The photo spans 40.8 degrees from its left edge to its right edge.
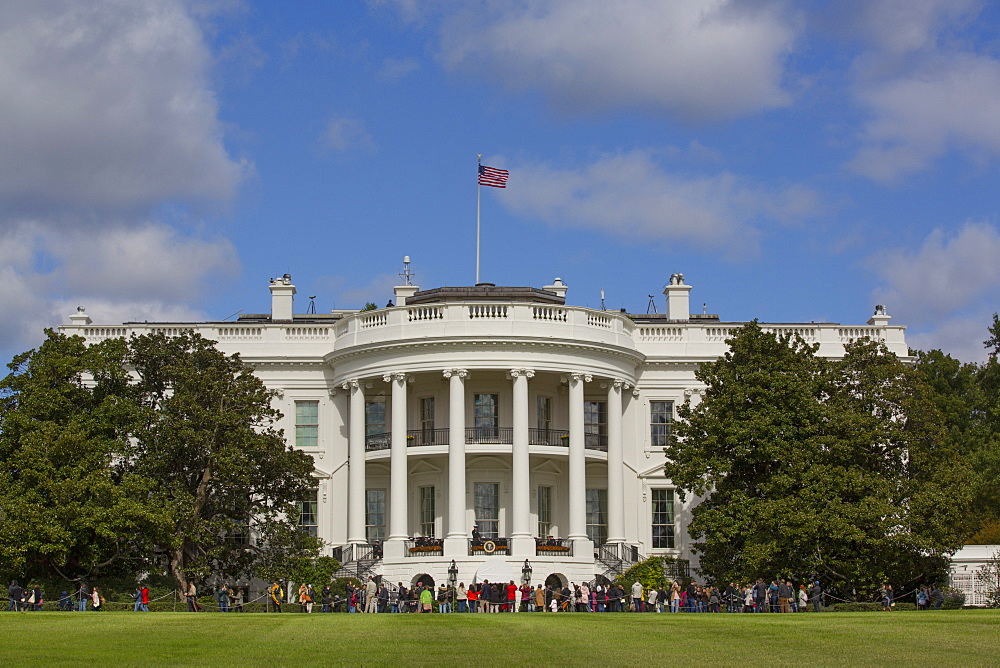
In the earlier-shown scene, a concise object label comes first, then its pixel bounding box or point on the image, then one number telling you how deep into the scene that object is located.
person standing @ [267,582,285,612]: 43.22
